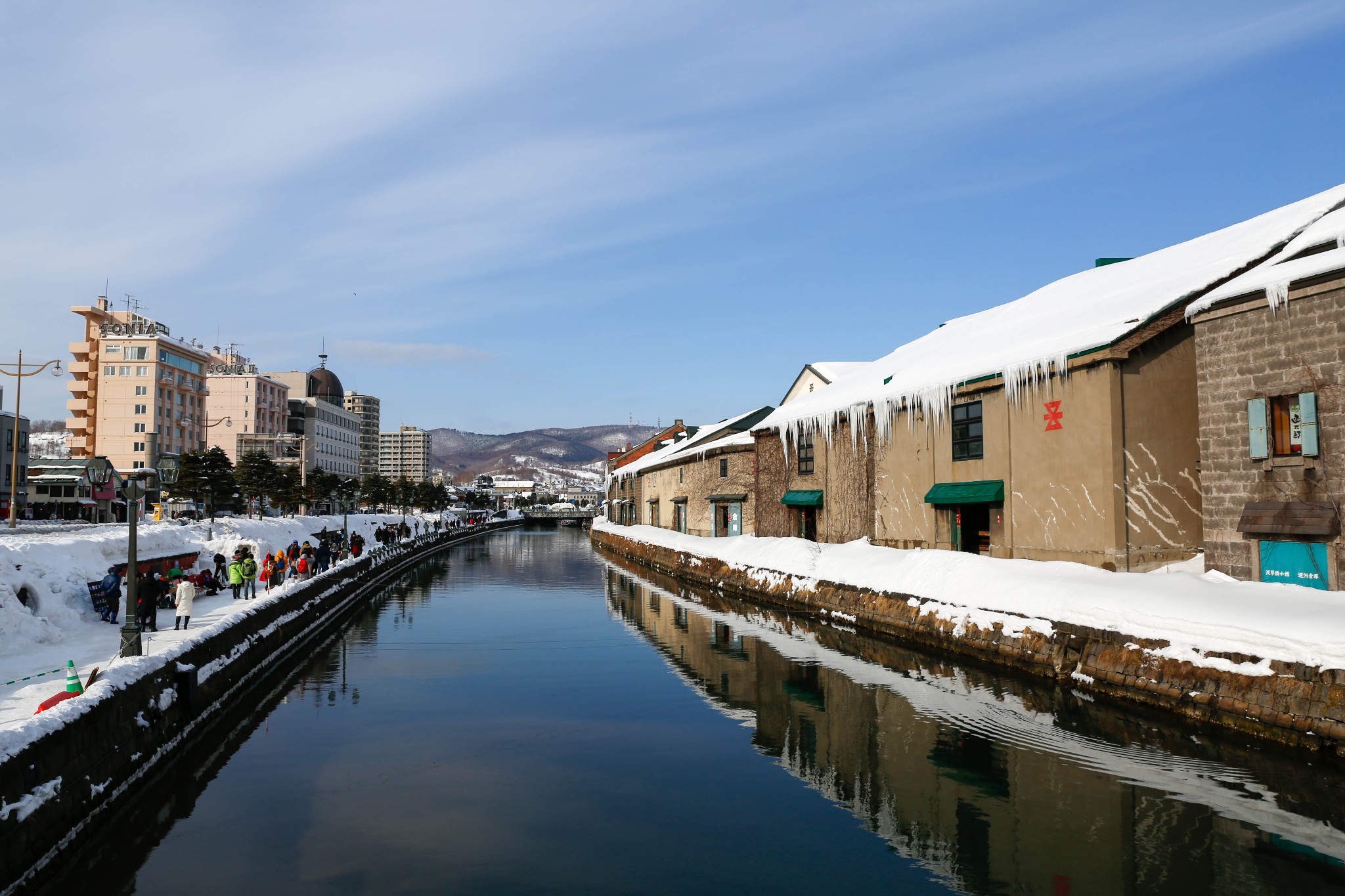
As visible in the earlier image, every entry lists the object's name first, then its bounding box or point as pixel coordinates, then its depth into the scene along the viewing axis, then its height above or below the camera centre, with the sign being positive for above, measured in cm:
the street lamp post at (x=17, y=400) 3788 +465
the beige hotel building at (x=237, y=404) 14475 +1596
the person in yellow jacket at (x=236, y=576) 2791 -263
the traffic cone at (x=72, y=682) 1239 -275
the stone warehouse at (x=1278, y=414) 1739 +190
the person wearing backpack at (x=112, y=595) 2230 -263
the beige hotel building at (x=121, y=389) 10738 +1366
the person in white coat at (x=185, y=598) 2019 -245
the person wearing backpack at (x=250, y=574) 2806 -262
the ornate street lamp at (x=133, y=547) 1573 -106
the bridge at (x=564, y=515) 14912 -306
